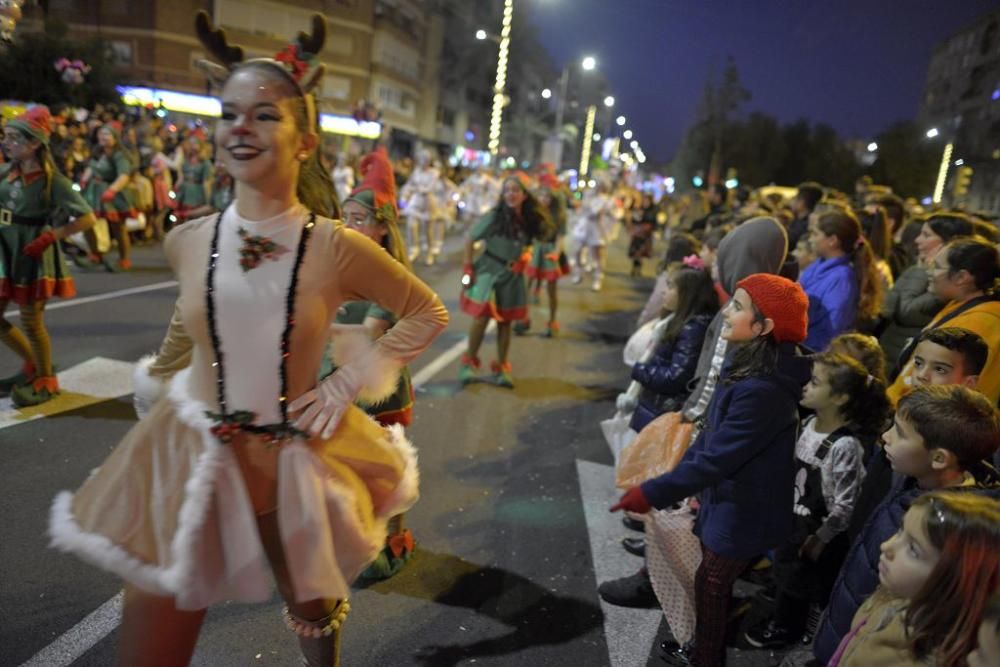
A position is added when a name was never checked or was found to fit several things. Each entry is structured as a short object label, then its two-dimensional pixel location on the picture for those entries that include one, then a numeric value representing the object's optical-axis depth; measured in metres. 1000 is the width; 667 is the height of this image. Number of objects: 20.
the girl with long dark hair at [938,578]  1.79
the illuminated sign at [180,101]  35.59
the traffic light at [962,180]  22.59
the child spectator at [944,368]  3.13
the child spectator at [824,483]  3.30
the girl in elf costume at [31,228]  4.93
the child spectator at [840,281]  5.09
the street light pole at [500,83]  19.52
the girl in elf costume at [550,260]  9.66
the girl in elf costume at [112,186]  10.31
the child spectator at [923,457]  2.44
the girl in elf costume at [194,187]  12.41
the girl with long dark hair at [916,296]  4.77
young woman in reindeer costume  2.00
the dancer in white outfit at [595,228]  14.80
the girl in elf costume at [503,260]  7.02
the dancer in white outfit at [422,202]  14.93
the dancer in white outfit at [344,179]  19.17
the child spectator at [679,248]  6.88
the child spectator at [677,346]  4.11
